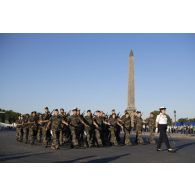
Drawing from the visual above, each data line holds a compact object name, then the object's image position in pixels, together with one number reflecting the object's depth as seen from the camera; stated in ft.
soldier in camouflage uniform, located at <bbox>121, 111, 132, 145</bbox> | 35.00
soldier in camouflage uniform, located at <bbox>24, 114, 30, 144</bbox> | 37.75
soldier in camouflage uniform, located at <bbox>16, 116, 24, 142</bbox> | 40.55
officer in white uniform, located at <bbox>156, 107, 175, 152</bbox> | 27.41
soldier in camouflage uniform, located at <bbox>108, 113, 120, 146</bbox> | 34.43
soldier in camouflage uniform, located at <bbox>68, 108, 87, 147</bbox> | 30.77
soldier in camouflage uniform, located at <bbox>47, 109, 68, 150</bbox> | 28.95
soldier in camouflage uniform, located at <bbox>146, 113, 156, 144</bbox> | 38.37
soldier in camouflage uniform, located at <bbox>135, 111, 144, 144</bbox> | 36.71
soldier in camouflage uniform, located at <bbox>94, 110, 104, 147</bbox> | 32.41
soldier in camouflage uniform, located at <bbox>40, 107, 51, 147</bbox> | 32.29
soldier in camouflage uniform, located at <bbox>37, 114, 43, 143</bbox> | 35.71
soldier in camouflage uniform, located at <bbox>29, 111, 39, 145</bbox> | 35.92
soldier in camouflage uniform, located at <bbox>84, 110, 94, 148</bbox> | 31.58
